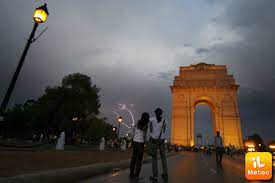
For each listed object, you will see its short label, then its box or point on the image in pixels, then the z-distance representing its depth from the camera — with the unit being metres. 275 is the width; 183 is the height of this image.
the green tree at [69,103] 40.00
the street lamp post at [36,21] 7.24
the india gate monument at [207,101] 52.37
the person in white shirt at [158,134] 7.34
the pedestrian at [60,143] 20.88
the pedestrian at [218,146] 14.61
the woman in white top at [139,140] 7.20
